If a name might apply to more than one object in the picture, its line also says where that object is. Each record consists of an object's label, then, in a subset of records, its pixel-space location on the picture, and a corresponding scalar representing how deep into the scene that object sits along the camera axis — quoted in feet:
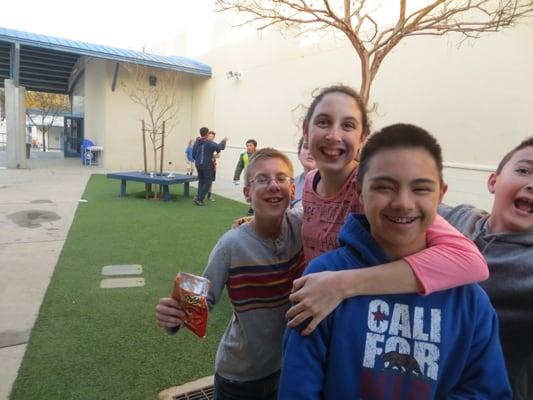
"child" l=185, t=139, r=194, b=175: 48.10
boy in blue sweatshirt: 3.55
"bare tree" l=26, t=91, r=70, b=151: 119.65
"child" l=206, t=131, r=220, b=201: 33.07
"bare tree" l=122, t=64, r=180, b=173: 57.62
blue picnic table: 31.79
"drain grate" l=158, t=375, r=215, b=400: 8.23
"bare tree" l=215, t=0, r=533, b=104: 22.52
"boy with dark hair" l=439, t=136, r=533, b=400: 4.45
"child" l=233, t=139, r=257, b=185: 34.12
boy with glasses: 5.31
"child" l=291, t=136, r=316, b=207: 7.40
